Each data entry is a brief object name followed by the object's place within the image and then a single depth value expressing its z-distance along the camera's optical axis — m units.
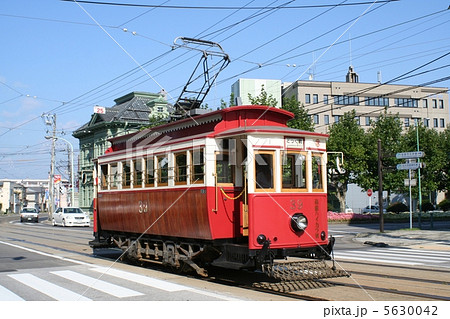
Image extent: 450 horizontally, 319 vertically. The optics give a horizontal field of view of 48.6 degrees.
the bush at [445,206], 55.12
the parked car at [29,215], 51.19
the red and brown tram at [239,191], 9.84
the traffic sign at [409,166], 24.78
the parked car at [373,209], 63.24
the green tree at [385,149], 46.19
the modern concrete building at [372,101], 73.06
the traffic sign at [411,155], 24.77
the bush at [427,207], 53.69
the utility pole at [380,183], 27.64
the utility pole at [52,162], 49.57
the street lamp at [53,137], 47.88
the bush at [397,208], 52.19
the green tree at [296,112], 42.69
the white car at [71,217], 39.38
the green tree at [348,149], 45.44
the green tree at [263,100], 40.89
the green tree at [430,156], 48.09
